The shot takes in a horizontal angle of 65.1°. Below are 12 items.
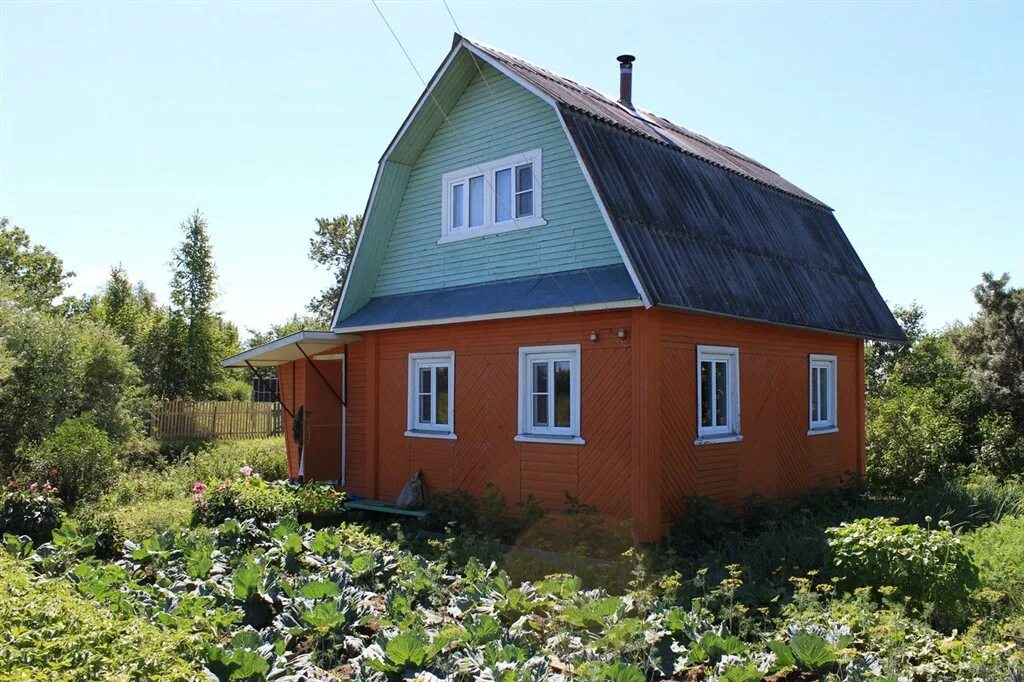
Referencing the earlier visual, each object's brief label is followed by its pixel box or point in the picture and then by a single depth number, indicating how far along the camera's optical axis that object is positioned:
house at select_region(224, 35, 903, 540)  10.40
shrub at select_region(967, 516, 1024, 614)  6.86
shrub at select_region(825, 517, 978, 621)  6.48
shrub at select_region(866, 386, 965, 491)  15.70
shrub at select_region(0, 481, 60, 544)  10.73
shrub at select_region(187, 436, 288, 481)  16.08
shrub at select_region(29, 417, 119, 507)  12.77
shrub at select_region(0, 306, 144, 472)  15.16
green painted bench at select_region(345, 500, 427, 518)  11.86
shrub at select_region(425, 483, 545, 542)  10.65
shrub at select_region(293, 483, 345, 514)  11.16
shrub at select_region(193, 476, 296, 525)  10.70
